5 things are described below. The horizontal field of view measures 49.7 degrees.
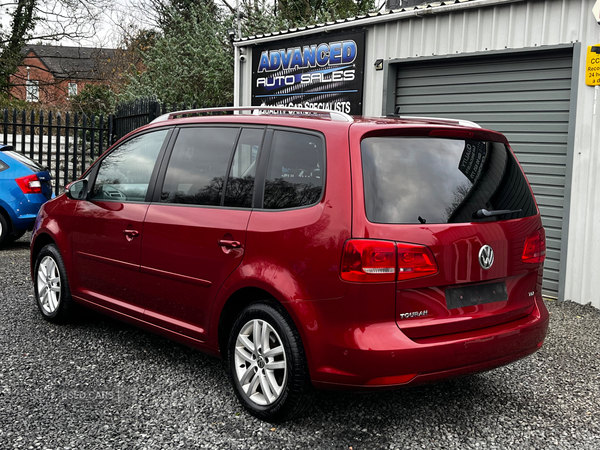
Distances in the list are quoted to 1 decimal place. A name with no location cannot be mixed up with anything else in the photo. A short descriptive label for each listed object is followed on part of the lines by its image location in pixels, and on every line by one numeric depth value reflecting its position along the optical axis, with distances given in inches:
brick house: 1009.9
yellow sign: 260.5
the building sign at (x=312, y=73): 357.1
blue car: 379.6
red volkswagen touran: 125.5
